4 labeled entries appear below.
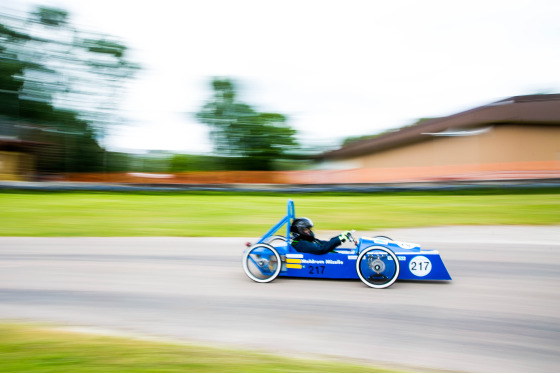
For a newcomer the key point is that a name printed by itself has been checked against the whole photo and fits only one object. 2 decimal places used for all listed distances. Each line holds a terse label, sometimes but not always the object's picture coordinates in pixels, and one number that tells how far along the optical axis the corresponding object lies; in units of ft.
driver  19.04
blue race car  18.24
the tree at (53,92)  97.25
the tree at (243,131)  111.45
